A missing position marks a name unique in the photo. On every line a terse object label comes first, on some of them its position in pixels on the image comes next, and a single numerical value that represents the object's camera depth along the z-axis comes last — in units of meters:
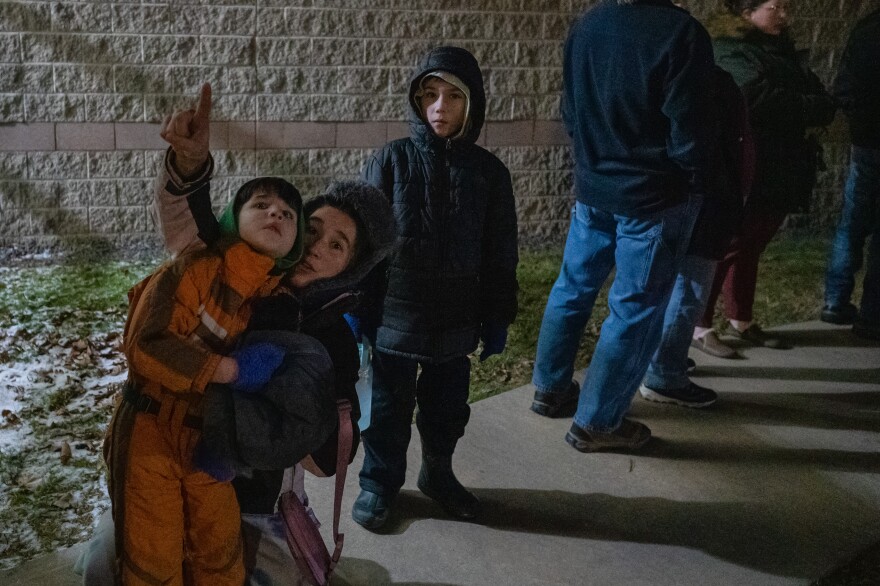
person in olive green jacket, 4.80
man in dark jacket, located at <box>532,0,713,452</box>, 3.54
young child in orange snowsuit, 2.06
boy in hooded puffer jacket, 3.12
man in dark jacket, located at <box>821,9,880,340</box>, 5.57
